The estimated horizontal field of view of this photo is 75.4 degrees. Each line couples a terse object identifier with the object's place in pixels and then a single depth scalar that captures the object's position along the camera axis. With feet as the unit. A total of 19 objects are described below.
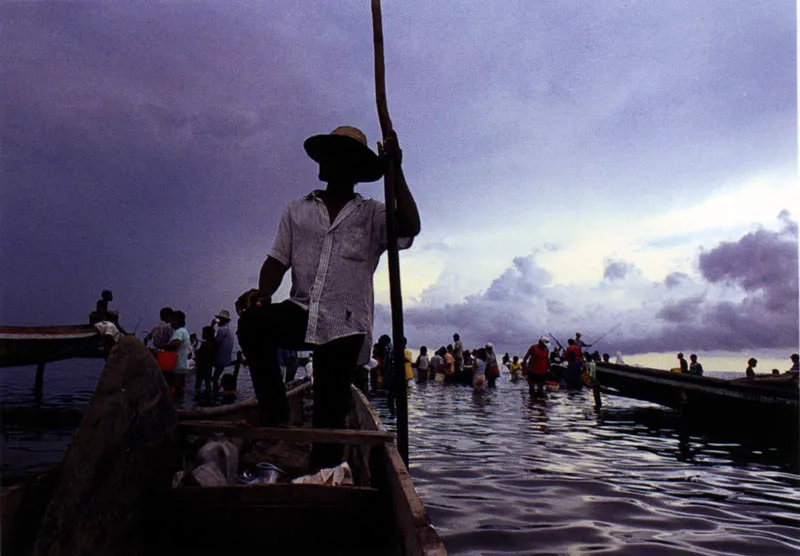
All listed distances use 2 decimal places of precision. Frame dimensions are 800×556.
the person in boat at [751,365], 62.08
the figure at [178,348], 31.99
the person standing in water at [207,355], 40.57
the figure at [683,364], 70.95
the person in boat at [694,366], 63.05
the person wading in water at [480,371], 58.23
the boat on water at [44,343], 35.29
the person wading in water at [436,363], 79.00
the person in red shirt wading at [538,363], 51.49
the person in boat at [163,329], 31.86
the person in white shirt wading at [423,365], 77.55
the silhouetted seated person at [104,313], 37.52
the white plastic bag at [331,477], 8.70
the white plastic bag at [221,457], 9.89
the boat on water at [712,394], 24.41
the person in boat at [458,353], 77.56
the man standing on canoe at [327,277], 9.58
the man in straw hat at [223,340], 39.39
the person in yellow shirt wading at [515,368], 99.26
